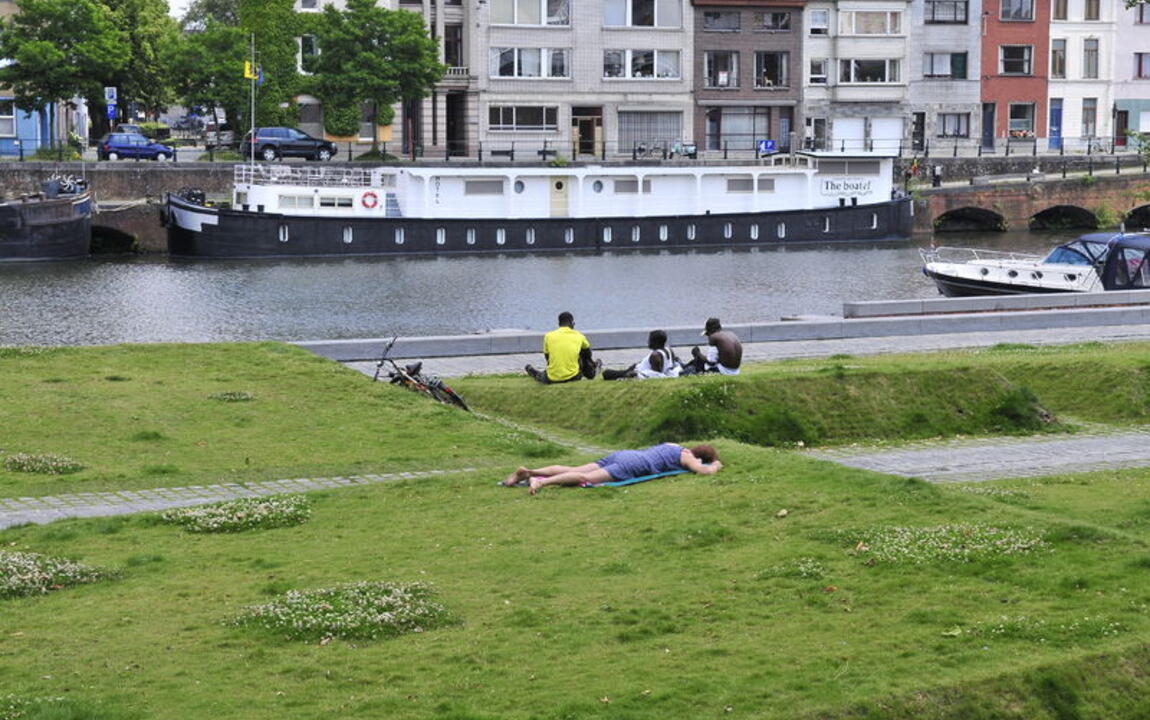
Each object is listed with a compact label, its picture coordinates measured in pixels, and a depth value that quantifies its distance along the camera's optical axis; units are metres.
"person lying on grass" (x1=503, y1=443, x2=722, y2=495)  16.81
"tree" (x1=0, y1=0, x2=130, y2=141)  79.12
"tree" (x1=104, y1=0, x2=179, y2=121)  90.00
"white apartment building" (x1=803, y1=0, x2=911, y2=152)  96.38
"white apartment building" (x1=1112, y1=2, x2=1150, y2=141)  102.81
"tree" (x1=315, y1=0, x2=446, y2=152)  82.06
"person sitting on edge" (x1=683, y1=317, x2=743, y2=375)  25.08
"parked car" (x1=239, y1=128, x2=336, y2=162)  81.06
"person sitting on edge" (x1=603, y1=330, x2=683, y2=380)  25.44
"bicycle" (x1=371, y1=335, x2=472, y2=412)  24.58
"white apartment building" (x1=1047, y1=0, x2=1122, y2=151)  101.31
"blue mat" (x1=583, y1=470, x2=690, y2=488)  16.88
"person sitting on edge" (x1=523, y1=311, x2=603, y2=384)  25.58
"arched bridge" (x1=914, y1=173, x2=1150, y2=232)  87.50
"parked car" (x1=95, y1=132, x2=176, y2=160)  79.22
